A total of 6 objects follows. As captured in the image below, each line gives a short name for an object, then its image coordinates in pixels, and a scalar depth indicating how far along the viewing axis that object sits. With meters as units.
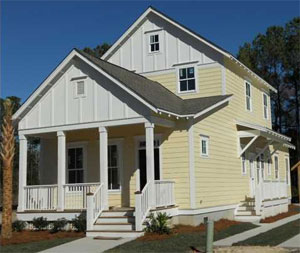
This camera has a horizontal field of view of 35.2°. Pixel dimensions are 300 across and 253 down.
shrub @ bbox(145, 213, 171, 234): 14.95
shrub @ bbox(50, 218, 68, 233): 16.61
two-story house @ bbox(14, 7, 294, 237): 16.72
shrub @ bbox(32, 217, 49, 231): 17.25
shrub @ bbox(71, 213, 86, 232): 16.12
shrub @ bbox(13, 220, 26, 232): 17.33
